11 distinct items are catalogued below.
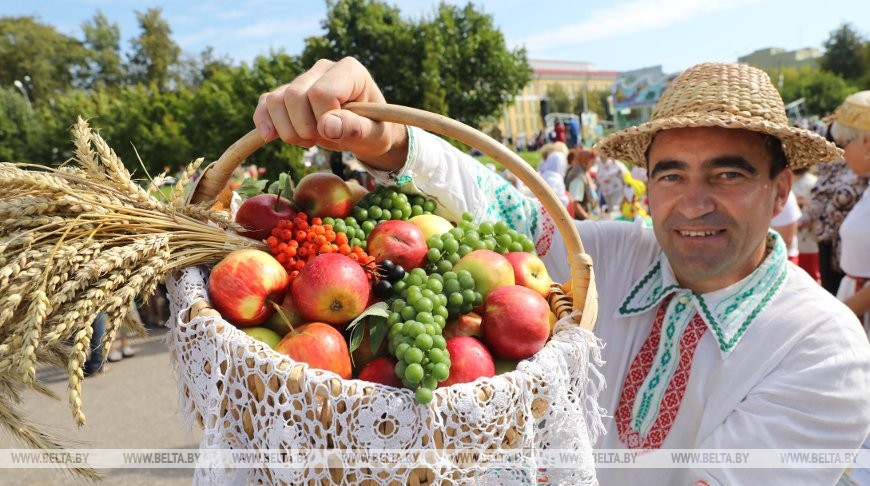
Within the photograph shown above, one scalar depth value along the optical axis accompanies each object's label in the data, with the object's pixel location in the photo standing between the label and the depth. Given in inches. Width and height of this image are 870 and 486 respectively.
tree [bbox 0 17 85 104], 1724.9
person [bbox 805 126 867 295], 160.9
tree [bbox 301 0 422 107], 817.5
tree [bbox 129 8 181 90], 1918.1
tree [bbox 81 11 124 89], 1948.8
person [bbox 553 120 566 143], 553.9
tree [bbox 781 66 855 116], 1771.7
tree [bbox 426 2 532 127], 871.7
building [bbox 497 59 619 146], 3095.5
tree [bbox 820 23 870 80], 2033.7
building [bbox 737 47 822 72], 3102.9
